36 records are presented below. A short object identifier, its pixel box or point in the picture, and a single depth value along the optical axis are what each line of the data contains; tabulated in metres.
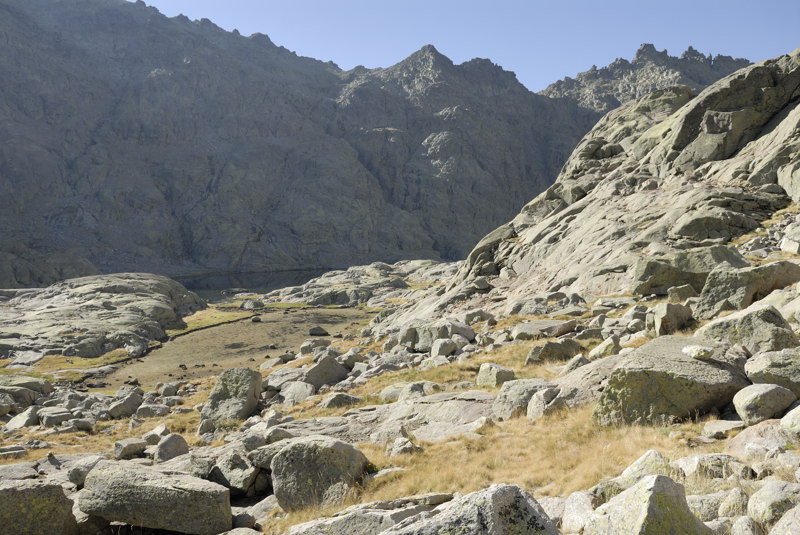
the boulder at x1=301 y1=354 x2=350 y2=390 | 31.14
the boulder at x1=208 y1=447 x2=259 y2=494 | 14.70
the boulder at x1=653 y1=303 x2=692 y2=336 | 20.11
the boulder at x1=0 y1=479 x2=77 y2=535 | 12.33
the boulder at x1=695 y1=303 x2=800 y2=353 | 13.57
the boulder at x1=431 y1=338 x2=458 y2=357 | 30.47
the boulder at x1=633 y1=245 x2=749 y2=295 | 28.12
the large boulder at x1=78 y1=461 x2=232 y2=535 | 12.46
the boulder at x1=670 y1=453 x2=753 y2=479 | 8.51
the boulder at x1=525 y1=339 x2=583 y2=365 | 22.67
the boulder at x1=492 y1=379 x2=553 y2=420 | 16.61
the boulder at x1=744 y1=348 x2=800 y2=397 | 11.48
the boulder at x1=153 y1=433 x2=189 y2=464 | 18.91
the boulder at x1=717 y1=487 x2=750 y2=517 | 7.21
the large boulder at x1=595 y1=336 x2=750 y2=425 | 12.41
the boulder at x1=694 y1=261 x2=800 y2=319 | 20.30
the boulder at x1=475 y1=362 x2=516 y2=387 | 20.77
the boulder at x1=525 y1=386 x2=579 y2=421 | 15.48
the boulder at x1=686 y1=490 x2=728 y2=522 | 7.42
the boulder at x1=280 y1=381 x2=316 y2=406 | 29.09
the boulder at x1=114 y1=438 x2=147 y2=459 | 19.77
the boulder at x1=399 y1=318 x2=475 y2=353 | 33.50
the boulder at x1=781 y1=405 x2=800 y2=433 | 9.39
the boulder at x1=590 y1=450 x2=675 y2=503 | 8.51
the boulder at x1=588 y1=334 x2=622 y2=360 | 19.22
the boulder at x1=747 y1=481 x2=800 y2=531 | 6.68
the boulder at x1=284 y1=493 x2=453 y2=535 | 8.87
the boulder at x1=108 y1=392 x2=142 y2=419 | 34.78
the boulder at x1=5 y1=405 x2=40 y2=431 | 33.06
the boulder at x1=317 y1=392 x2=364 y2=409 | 23.78
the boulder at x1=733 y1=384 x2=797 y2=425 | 10.88
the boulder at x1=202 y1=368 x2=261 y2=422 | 27.11
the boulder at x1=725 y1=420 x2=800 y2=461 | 9.13
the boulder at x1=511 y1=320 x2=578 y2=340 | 27.77
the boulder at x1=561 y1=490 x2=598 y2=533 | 8.06
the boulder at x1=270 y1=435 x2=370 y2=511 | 12.92
